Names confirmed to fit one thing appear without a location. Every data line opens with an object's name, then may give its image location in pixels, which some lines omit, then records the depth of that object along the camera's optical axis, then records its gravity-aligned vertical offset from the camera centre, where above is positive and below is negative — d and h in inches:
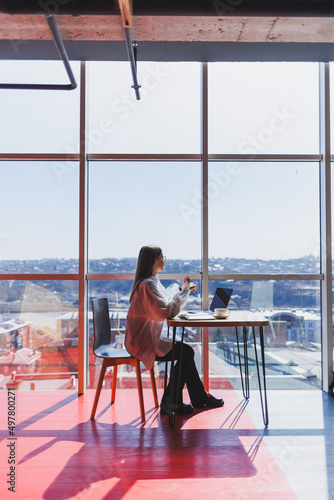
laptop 118.6 -12.8
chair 110.2 -29.6
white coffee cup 108.7 -15.9
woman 108.3 -18.2
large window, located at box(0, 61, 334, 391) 138.6 +21.7
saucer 108.4 -17.1
